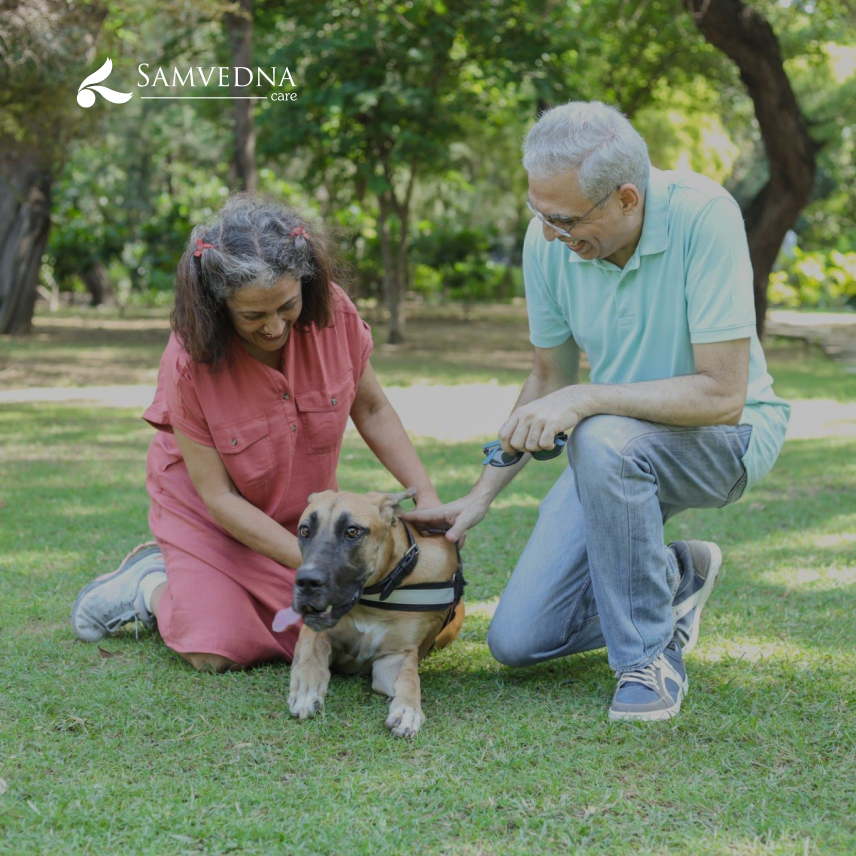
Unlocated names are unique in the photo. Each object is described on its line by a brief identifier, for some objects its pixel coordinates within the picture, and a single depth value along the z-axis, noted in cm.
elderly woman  340
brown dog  312
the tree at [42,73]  957
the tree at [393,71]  1350
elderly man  312
